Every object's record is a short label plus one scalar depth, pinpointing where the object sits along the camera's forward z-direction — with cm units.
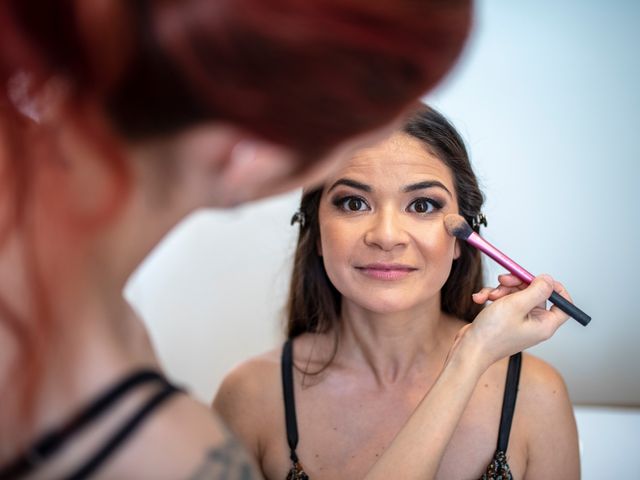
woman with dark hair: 108
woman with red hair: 37
